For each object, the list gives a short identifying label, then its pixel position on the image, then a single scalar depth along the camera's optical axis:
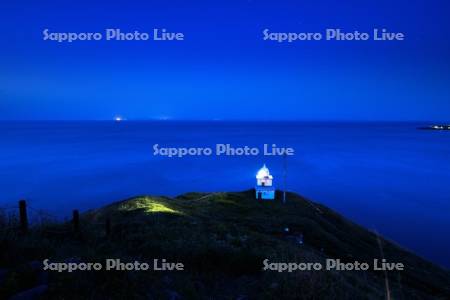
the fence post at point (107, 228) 15.23
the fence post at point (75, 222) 13.86
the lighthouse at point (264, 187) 40.81
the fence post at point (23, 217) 12.77
